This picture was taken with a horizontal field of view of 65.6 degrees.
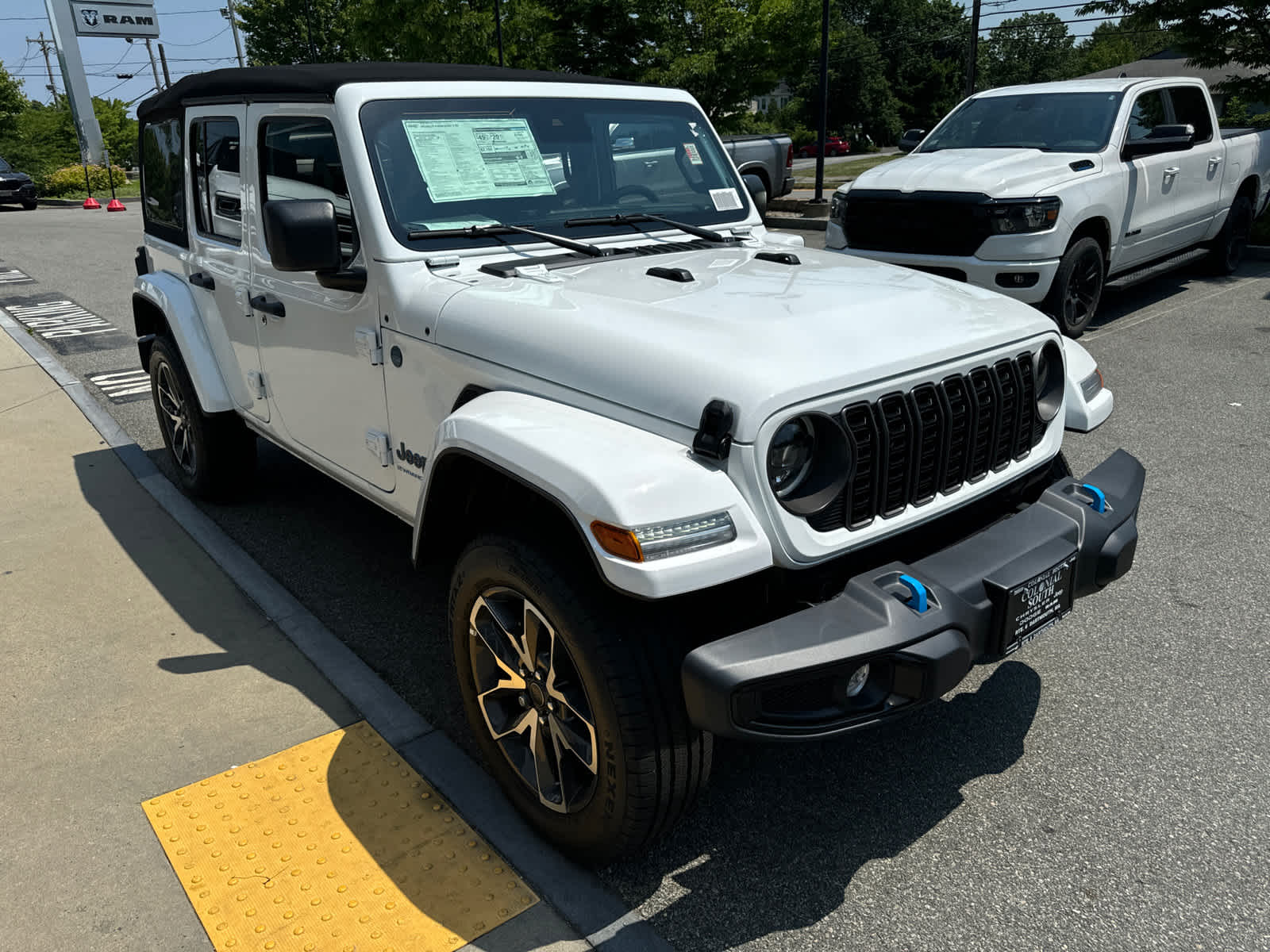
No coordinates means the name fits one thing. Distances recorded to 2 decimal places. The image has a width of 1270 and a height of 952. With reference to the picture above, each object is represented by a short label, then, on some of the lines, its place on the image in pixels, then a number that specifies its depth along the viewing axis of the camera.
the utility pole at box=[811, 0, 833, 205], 14.85
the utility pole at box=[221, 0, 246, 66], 44.22
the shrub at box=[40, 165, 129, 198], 35.78
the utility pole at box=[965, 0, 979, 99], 15.18
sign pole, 39.78
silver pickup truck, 15.90
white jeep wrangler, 2.21
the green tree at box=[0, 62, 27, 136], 44.38
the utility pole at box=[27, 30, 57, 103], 81.44
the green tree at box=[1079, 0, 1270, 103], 13.05
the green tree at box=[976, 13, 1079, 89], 62.47
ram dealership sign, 47.80
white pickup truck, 6.91
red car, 57.75
